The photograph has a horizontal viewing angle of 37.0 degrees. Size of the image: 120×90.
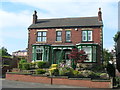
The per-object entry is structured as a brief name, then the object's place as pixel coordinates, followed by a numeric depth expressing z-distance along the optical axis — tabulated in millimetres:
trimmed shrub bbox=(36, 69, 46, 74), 20231
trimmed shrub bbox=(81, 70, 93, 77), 19152
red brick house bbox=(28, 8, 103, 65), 27281
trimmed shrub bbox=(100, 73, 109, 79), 19227
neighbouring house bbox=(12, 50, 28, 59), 109138
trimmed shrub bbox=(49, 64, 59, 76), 19359
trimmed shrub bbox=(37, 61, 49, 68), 26283
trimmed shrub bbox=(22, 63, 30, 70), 24039
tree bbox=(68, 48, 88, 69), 23716
